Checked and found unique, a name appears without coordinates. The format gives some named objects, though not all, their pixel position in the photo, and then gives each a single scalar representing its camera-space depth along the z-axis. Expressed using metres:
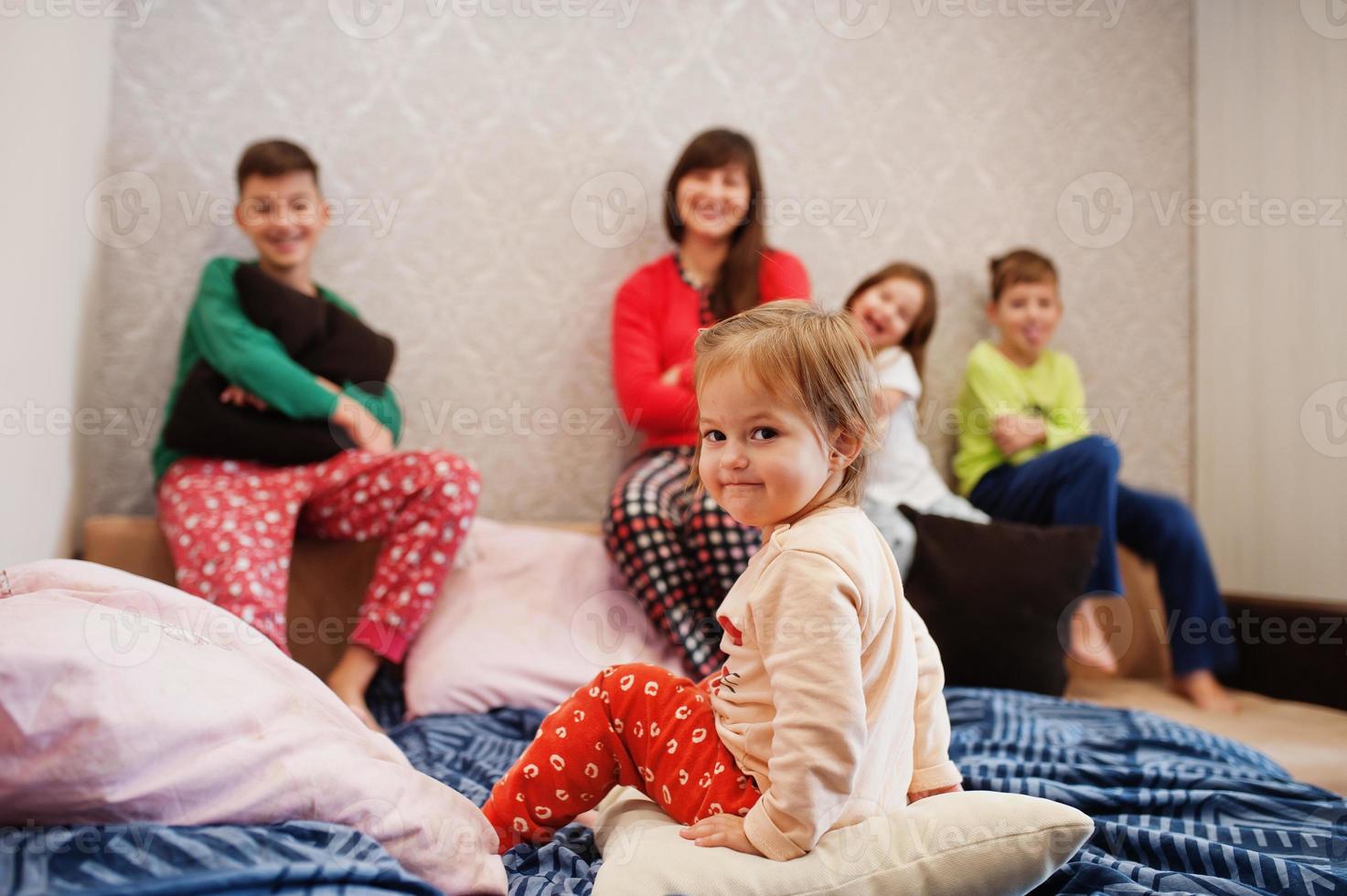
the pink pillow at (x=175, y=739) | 0.75
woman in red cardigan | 1.86
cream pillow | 0.82
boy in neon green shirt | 2.03
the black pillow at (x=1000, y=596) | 1.85
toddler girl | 0.83
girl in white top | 2.08
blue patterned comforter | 0.72
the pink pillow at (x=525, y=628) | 1.70
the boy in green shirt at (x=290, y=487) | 1.63
